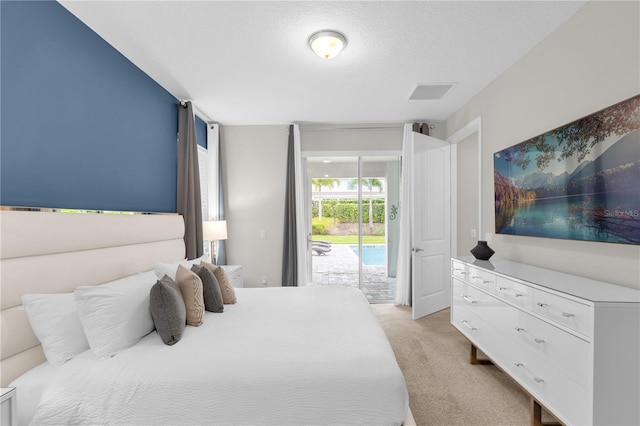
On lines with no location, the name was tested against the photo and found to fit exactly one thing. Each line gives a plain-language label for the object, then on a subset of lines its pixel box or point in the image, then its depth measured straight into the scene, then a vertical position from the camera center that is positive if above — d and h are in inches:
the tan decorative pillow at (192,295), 74.8 -21.7
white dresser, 52.8 -27.6
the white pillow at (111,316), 58.3 -21.8
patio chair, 182.7 -20.3
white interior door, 149.4 -6.2
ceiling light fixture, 85.8 +51.9
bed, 50.8 -29.5
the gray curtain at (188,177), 129.5 +16.6
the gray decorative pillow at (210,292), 85.8 -23.5
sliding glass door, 179.5 -3.9
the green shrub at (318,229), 182.4 -10.1
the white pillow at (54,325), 56.4 -22.3
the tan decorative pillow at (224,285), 94.1 -23.6
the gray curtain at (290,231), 170.1 -10.6
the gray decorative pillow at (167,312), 64.2 -22.6
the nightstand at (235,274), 145.6 -31.7
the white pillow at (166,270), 84.9 -16.9
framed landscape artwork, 62.7 +8.5
